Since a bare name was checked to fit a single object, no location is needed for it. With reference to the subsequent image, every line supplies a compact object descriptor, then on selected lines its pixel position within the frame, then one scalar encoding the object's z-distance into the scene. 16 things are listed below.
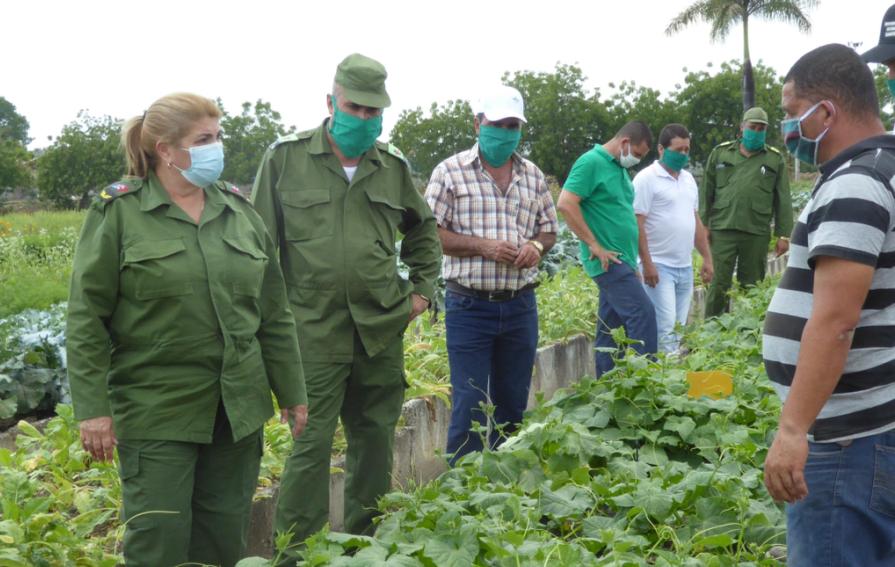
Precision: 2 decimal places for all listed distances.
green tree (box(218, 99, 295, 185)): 56.69
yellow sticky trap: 4.46
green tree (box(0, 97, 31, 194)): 47.50
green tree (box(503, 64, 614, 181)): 50.91
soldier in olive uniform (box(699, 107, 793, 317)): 8.89
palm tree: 35.22
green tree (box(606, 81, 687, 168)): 50.72
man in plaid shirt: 5.18
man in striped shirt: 2.45
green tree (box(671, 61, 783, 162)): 49.16
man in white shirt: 7.45
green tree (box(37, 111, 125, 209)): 50.75
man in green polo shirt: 6.41
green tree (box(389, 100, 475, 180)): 54.38
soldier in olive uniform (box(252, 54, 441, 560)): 4.12
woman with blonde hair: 3.20
